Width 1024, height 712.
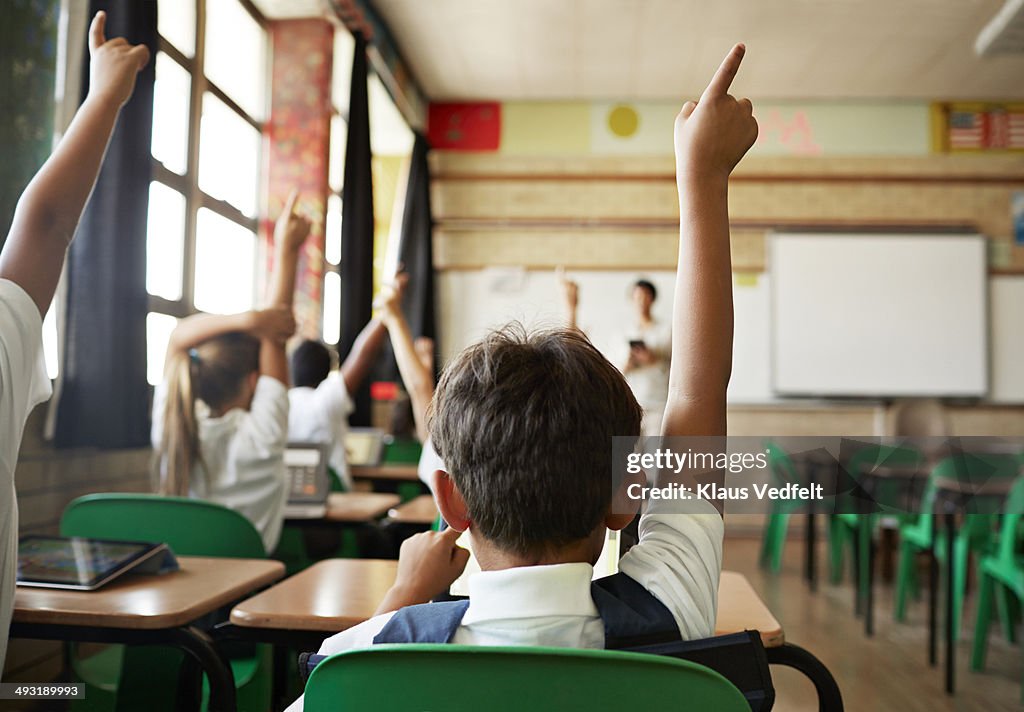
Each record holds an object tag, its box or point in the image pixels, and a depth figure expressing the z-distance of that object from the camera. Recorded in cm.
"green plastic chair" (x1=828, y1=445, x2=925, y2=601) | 306
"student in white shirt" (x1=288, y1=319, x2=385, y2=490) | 304
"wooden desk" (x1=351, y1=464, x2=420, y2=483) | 339
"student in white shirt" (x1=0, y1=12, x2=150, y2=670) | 112
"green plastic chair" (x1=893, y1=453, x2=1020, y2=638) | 292
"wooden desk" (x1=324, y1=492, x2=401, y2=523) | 236
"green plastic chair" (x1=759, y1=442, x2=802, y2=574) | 480
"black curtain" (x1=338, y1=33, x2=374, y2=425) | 459
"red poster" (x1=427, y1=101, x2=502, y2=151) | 642
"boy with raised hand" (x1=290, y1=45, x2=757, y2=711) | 70
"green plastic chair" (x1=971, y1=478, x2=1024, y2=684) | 269
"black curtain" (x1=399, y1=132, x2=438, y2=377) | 607
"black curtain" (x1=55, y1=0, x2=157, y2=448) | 240
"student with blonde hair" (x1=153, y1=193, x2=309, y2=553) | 202
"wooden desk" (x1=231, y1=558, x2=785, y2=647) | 117
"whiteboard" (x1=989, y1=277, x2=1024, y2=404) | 615
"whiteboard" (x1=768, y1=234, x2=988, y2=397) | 613
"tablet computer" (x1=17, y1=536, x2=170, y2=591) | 128
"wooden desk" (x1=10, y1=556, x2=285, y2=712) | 116
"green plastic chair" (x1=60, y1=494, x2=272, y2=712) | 159
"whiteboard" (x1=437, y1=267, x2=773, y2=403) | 620
